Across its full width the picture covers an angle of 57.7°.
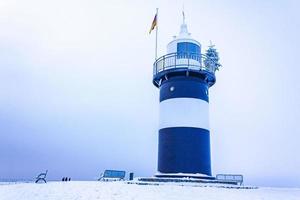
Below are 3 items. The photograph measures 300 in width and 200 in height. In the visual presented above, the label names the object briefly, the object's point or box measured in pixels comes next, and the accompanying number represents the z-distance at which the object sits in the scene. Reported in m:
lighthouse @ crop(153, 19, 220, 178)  17.81
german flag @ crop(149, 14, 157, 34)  23.64
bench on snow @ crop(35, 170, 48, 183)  16.27
